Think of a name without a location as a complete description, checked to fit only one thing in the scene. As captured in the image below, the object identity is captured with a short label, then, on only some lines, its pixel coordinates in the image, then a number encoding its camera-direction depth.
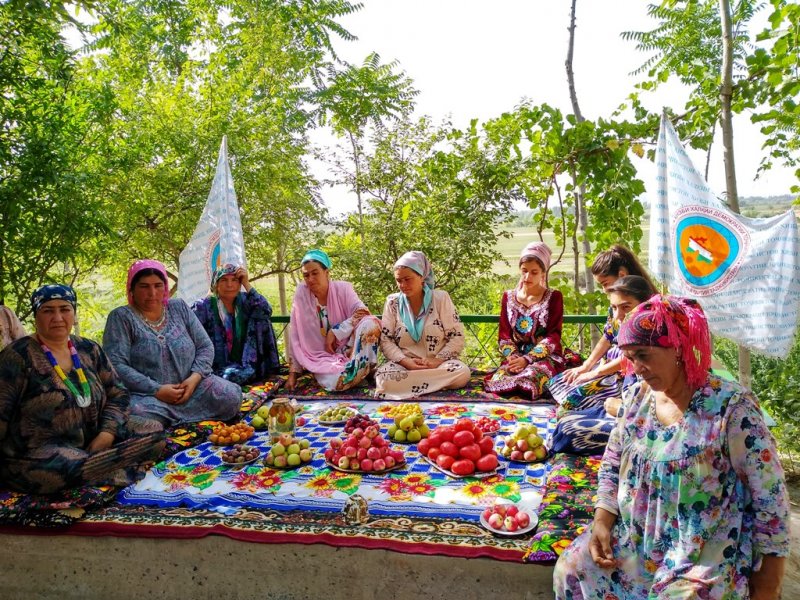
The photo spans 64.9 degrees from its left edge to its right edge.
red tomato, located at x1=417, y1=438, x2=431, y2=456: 3.95
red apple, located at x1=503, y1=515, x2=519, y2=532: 2.95
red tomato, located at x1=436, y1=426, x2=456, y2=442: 3.89
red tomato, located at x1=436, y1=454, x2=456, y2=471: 3.69
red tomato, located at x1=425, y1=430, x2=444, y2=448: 3.93
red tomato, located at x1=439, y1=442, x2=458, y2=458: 3.76
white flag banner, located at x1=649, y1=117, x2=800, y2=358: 4.09
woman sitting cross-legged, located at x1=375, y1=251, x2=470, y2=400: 5.45
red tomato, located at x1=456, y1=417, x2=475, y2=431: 3.94
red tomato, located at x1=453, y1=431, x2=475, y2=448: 3.80
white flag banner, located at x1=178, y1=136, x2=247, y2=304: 6.16
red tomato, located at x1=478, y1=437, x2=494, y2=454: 3.79
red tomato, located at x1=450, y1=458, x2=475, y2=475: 3.62
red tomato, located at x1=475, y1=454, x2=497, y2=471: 3.65
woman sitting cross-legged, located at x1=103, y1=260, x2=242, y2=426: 4.58
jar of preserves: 4.16
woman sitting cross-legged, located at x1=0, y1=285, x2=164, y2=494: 3.51
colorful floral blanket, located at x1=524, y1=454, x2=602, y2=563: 2.79
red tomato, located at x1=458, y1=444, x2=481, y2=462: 3.70
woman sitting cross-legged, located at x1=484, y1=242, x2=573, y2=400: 5.25
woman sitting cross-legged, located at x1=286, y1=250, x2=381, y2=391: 5.90
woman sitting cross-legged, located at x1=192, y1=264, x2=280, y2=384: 5.84
